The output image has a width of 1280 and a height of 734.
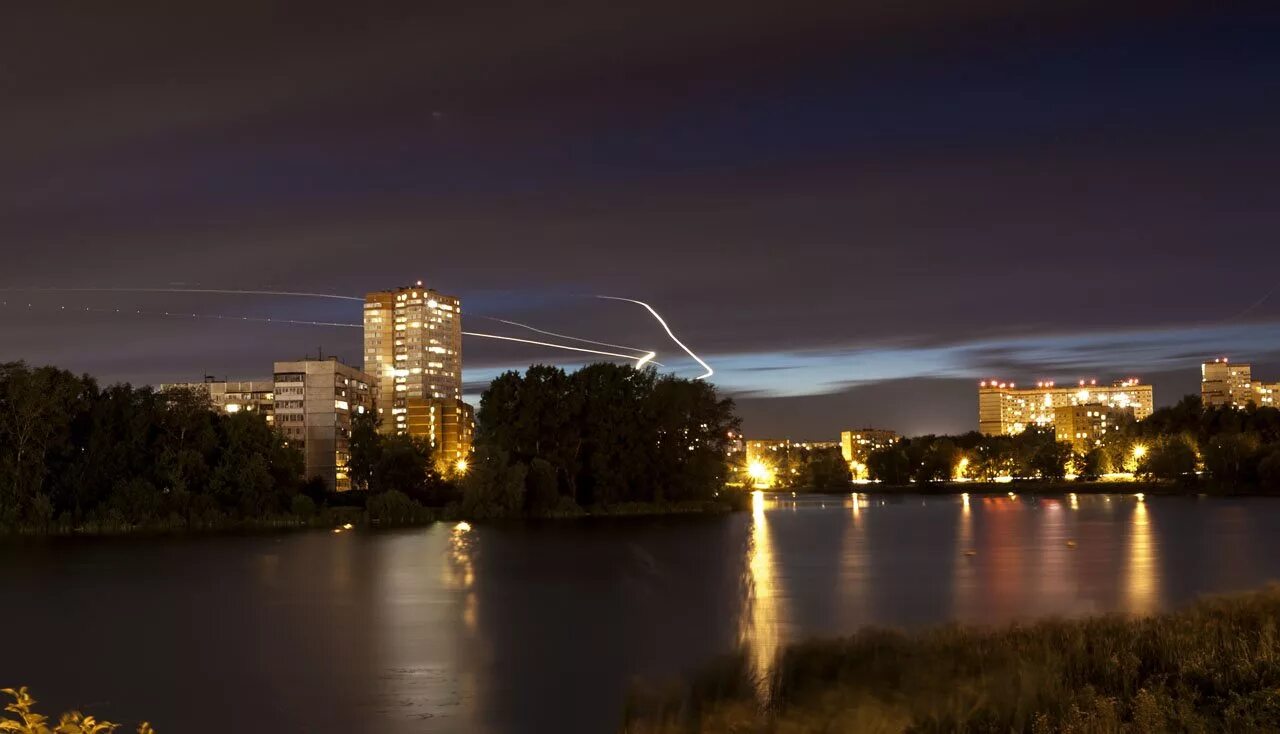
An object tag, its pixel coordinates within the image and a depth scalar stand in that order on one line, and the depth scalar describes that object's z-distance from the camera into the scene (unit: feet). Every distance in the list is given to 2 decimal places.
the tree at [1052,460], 632.79
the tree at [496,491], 317.83
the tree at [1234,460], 440.04
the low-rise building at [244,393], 569.64
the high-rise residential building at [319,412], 498.69
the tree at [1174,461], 472.85
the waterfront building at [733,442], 389.19
